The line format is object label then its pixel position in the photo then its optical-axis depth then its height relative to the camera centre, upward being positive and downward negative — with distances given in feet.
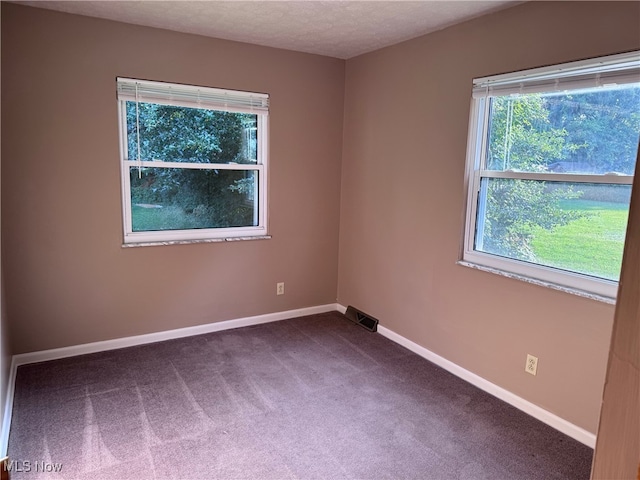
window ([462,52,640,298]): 7.06 +0.24
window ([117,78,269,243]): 10.41 +0.25
